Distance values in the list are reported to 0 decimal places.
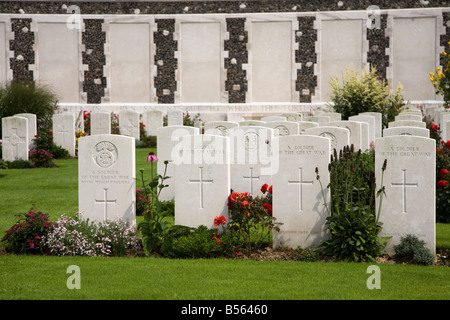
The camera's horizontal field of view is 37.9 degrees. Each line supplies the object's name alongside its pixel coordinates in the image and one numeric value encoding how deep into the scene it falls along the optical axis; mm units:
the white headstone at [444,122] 13477
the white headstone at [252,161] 10172
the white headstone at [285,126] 12480
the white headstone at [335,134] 10562
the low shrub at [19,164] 16391
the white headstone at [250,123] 12989
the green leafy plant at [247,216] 7980
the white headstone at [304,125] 13133
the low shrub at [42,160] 16422
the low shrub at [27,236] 7840
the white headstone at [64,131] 18172
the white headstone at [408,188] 7691
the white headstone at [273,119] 15877
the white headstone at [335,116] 16398
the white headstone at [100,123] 19969
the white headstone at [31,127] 17500
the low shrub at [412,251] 7418
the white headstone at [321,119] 15484
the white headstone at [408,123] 12664
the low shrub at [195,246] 7680
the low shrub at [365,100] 18250
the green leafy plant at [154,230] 7830
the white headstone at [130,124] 21125
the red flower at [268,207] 8219
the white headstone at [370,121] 14150
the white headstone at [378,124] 15320
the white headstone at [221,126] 12810
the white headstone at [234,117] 22773
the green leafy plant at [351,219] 7555
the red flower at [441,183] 9209
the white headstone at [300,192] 8008
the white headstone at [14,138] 16359
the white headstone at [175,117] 20389
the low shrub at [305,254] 7617
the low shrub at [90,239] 7781
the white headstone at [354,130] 12016
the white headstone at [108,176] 8203
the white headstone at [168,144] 10625
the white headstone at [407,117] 15804
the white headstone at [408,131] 10141
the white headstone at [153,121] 22188
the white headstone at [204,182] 8148
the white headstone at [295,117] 17714
